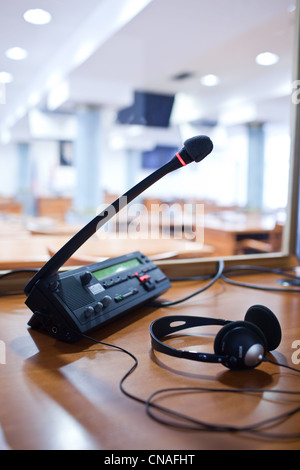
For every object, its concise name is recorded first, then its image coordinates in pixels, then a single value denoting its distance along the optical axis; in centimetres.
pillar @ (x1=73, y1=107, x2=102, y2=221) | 600
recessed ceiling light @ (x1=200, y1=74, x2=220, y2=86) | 522
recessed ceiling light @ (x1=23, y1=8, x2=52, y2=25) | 237
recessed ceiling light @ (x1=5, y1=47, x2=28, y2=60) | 302
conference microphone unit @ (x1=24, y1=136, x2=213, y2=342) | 54
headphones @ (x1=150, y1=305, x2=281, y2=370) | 46
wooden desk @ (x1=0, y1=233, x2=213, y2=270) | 127
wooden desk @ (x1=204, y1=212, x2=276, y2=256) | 391
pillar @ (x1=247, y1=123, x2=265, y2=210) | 808
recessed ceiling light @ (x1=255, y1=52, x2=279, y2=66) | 427
